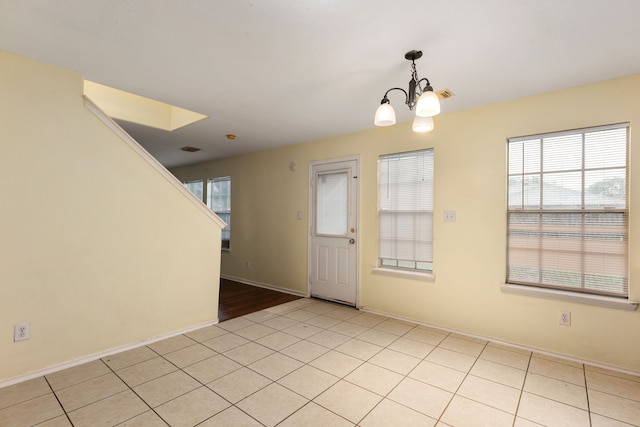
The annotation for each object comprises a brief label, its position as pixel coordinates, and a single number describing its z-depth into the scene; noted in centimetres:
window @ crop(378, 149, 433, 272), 349
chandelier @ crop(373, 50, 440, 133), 184
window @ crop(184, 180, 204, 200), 670
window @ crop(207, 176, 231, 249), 600
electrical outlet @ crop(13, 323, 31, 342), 218
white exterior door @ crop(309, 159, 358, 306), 414
